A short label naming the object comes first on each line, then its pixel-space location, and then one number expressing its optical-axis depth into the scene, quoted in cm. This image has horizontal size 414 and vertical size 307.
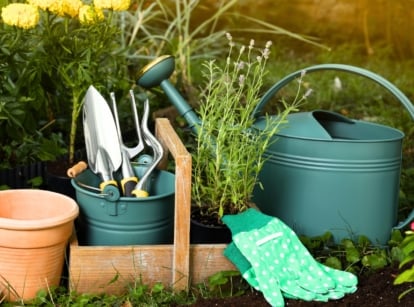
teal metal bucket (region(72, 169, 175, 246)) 221
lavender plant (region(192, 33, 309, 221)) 229
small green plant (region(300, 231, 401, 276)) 232
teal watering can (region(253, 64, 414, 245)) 246
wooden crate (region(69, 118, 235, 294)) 218
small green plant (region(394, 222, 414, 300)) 192
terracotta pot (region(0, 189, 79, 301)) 208
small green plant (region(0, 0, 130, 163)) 257
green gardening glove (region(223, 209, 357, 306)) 210
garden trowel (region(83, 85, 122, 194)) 238
